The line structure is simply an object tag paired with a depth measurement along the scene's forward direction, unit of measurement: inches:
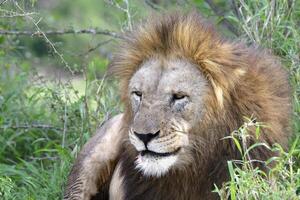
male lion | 406.3
